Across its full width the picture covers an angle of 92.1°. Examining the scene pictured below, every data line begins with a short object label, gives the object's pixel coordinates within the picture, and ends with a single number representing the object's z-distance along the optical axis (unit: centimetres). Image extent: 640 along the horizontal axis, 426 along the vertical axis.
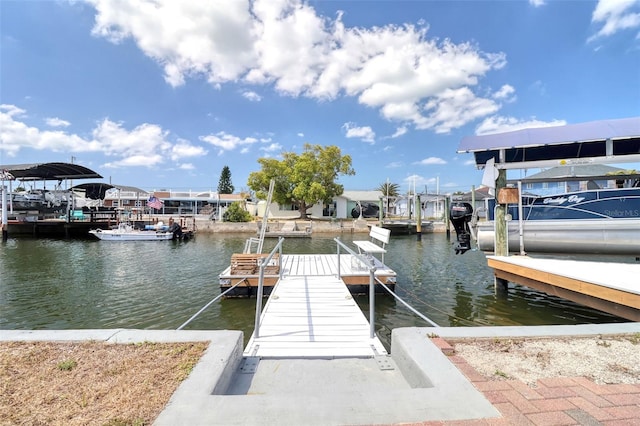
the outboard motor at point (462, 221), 849
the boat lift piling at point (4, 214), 2420
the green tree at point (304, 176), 3478
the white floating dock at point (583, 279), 496
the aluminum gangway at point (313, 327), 356
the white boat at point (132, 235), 2288
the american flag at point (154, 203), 2808
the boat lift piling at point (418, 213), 2542
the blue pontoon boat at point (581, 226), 741
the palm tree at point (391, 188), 6408
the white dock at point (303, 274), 777
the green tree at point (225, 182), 7838
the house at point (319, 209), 4012
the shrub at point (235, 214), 3234
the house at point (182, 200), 4509
